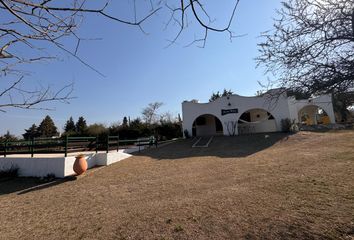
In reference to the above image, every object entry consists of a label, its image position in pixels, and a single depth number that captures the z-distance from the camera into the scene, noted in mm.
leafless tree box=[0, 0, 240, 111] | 1552
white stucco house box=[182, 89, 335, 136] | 23453
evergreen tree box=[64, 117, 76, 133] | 59156
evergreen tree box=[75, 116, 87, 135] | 59141
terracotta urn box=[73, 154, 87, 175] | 10252
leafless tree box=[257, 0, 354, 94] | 3725
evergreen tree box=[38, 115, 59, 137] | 51122
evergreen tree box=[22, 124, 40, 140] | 52281
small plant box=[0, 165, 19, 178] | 11383
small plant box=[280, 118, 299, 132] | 21422
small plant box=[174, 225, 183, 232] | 4413
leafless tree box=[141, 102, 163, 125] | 50862
